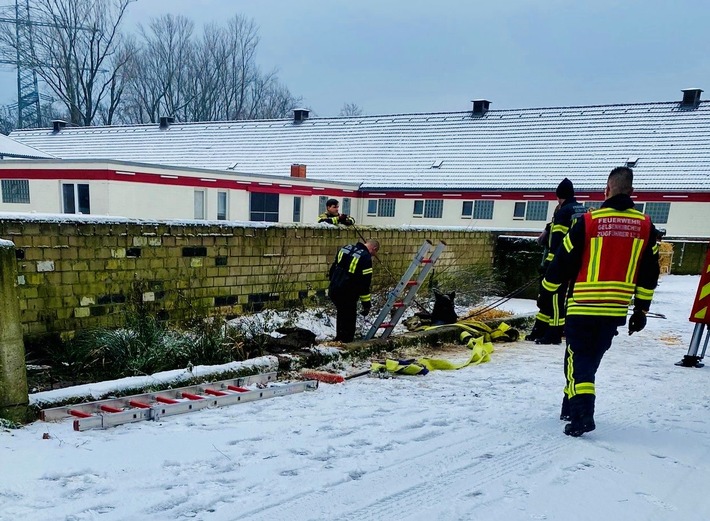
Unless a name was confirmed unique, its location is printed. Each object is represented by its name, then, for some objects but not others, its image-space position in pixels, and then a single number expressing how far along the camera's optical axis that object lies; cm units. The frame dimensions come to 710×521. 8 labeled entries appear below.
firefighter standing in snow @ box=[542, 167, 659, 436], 345
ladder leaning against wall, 613
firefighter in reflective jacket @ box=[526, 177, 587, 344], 621
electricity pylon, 3422
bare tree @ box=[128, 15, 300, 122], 4328
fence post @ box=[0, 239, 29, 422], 330
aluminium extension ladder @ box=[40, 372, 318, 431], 354
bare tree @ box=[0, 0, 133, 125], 3556
